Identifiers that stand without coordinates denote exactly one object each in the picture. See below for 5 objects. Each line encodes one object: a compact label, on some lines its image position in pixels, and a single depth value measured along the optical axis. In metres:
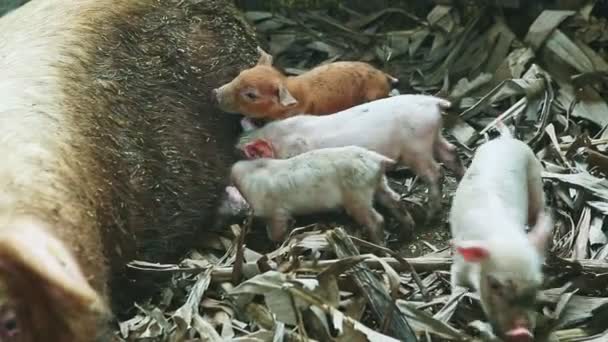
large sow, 1.68
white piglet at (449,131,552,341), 1.95
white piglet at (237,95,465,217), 2.69
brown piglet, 2.90
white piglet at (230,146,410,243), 2.53
